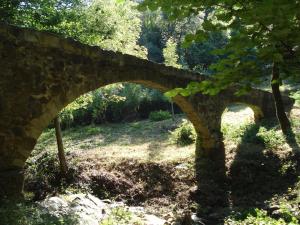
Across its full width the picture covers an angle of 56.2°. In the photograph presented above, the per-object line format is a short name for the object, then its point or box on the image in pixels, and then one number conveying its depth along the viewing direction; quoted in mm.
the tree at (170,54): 16501
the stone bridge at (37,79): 5267
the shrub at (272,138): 9747
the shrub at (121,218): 5705
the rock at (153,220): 6167
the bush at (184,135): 11728
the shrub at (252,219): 4768
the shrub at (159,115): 17820
